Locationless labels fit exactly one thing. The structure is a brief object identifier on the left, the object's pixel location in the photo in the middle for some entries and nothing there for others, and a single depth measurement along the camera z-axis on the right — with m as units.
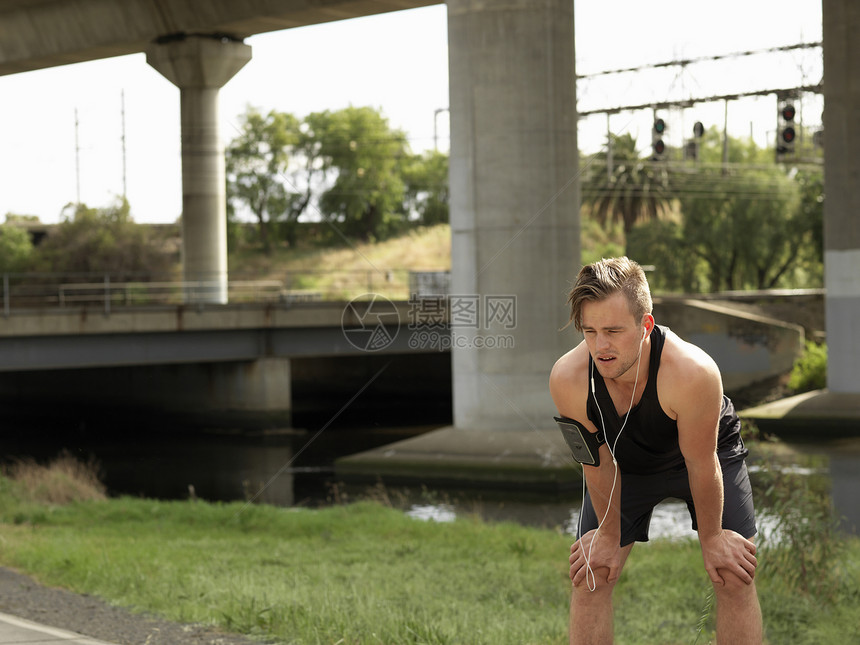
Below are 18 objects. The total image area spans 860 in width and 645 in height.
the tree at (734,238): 48.91
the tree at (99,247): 46.94
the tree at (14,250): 45.31
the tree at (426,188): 65.81
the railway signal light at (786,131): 28.72
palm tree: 59.66
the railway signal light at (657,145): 30.17
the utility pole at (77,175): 46.03
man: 3.09
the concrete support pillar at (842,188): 23.16
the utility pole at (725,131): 32.88
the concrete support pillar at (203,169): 29.31
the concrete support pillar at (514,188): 17.58
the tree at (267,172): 59.28
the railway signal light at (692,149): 34.39
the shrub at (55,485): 14.05
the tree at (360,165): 62.22
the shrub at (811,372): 28.02
